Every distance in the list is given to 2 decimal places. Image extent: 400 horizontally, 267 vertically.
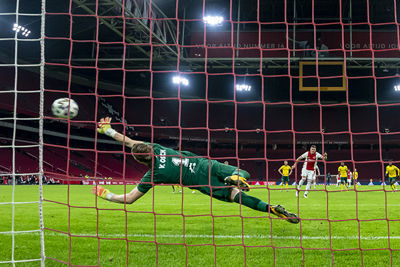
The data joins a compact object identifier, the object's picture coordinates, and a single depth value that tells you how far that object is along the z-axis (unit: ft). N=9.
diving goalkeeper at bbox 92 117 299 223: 17.71
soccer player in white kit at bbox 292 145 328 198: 42.29
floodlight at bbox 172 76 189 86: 84.52
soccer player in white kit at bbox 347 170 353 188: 81.62
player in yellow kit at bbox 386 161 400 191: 56.60
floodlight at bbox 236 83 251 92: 91.55
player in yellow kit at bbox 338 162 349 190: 62.95
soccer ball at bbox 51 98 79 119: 18.48
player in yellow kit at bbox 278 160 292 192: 59.27
